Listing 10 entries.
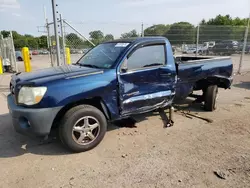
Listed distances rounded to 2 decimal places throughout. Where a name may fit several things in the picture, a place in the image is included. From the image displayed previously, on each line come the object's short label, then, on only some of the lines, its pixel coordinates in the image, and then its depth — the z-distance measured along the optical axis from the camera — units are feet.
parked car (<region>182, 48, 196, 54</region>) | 36.05
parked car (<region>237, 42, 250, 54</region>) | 42.63
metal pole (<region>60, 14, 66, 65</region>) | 24.11
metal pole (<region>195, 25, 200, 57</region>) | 33.25
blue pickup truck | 10.19
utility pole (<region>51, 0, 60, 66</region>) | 20.67
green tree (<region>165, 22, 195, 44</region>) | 32.65
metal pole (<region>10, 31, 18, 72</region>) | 36.96
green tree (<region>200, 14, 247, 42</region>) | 34.86
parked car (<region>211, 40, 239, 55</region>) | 38.48
